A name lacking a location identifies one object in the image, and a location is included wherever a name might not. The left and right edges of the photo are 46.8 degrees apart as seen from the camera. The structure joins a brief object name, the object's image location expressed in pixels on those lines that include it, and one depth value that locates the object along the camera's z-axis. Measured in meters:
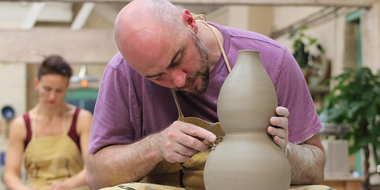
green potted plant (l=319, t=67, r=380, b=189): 4.02
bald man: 1.41
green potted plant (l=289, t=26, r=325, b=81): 5.51
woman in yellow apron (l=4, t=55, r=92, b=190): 3.06
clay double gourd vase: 1.20
